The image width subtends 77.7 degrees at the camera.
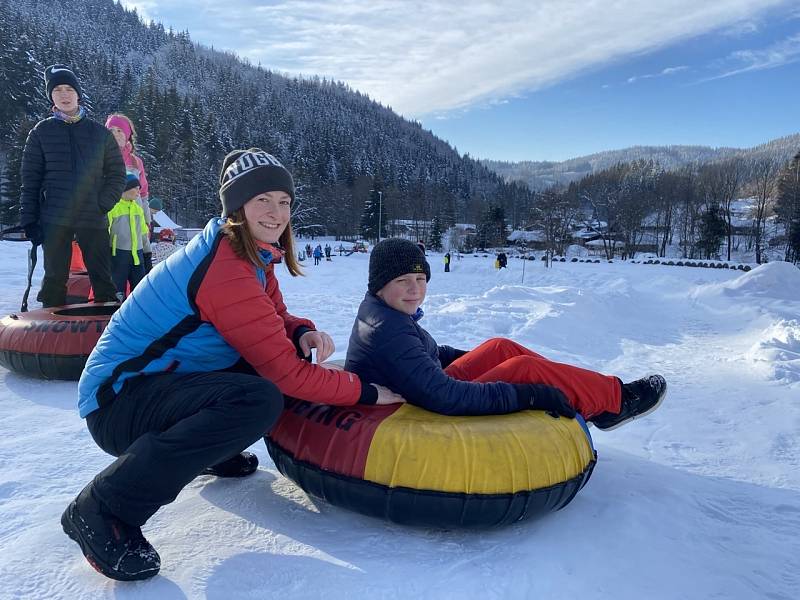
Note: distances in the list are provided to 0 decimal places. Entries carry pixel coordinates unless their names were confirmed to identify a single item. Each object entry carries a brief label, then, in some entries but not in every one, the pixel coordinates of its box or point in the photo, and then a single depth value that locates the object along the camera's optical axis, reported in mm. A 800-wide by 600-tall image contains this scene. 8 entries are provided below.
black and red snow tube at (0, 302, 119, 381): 3756
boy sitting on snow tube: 2254
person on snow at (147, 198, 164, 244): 8531
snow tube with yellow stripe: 1962
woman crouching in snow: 1672
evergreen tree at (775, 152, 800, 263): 41812
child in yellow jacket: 5605
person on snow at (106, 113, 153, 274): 5789
